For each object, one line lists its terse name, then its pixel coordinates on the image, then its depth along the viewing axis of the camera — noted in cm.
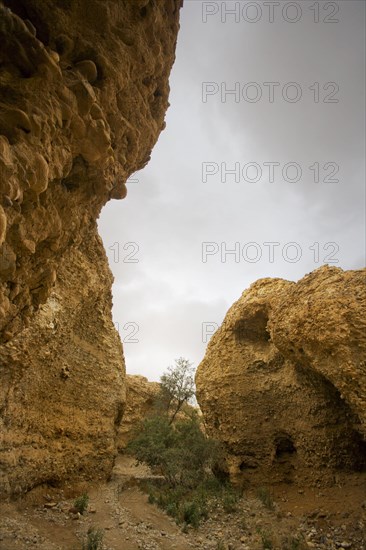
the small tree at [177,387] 2384
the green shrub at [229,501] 1187
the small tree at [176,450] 1509
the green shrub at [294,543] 872
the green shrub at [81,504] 952
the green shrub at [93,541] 695
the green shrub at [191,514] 1028
